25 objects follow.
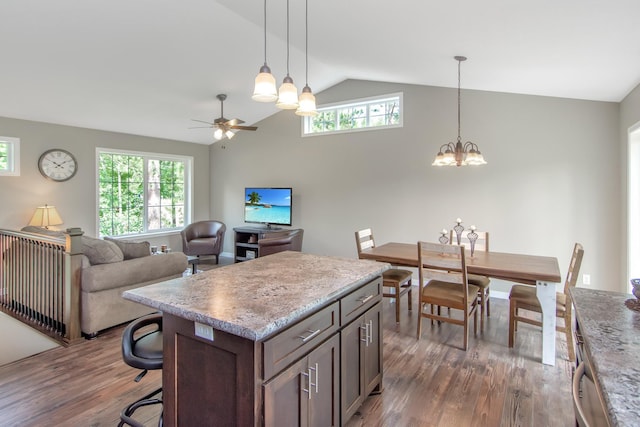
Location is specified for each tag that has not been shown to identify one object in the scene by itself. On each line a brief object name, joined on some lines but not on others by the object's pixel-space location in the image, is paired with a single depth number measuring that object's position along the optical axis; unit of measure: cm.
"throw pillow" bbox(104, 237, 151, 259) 361
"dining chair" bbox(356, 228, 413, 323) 369
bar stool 174
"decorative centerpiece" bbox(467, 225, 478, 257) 353
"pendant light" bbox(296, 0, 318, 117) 229
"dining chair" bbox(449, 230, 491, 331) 357
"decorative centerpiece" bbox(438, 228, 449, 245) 362
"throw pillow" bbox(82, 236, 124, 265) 326
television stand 645
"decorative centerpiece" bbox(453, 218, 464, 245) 363
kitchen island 133
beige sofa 319
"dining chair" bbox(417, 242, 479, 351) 300
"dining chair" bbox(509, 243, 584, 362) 278
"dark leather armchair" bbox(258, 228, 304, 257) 584
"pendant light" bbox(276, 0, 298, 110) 214
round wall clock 509
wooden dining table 275
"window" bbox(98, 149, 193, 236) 601
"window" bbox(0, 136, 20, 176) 471
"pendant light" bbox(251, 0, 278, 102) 206
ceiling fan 463
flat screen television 642
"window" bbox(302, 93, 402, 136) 539
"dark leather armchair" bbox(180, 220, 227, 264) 655
